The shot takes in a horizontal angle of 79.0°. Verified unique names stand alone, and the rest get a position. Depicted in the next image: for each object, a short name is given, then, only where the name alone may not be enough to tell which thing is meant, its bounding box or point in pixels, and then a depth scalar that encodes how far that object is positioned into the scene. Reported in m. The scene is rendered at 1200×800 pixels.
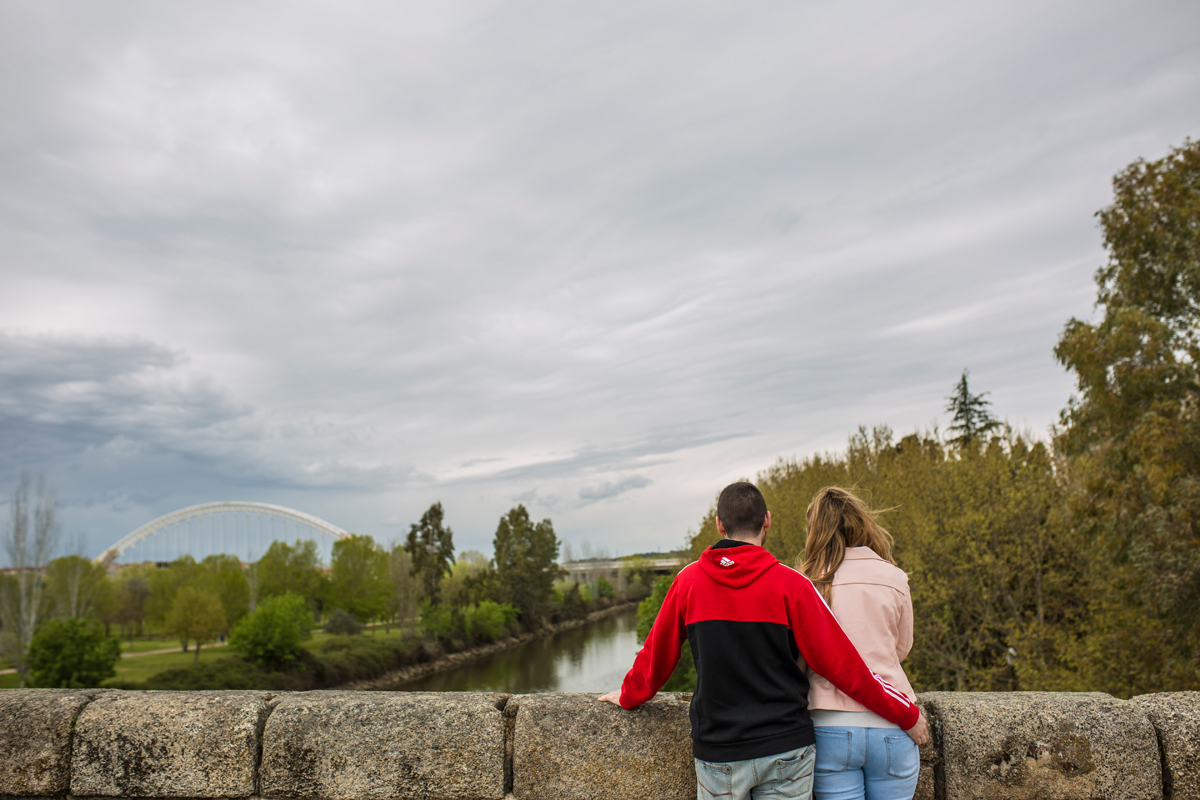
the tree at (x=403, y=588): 57.12
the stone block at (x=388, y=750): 3.13
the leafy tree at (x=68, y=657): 32.34
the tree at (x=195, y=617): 44.91
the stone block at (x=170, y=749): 3.27
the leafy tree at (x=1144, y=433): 12.02
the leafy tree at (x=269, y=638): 37.88
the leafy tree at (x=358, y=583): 63.12
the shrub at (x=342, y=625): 54.53
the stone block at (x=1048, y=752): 2.92
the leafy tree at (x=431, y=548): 57.19
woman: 2.45
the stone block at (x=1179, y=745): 2.93
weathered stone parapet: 2.95
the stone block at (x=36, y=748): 3.36
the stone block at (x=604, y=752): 3.02
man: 2.36
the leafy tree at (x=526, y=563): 64.94
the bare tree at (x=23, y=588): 40.25
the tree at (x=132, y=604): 61.38
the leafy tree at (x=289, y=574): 61.44
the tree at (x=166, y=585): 52.88
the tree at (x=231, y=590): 54.94
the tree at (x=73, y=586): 47.13
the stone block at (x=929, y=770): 3.00
